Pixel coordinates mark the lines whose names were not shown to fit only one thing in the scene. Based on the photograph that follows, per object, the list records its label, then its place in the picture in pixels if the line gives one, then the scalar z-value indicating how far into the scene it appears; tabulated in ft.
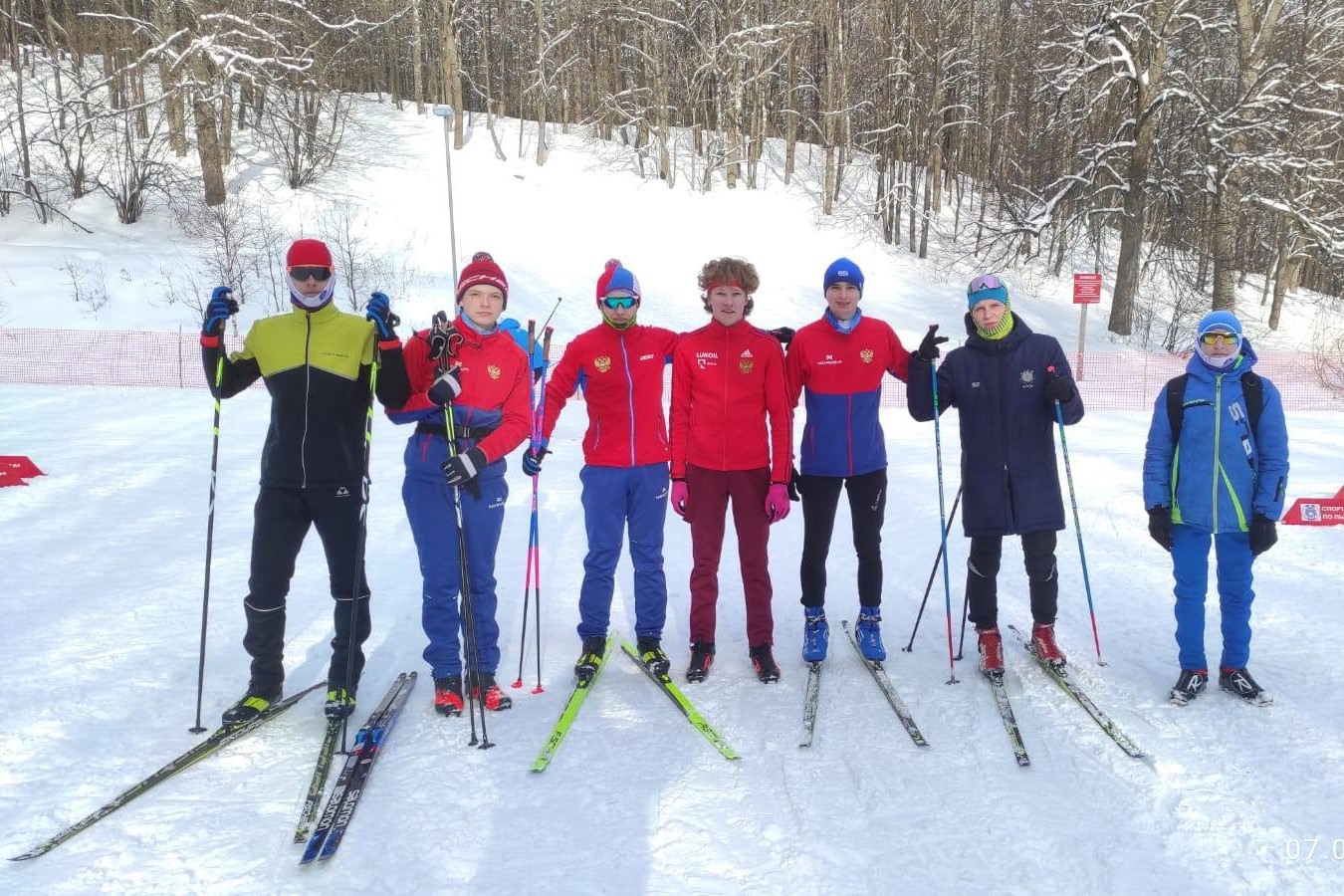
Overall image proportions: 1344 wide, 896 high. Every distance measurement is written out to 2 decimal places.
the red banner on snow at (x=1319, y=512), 18.76
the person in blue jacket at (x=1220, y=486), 11.34
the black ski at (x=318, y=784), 8.91
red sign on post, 45.60
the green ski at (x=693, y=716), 10.72
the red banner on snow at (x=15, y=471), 22.63
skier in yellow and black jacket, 10.78
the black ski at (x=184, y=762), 8.61
